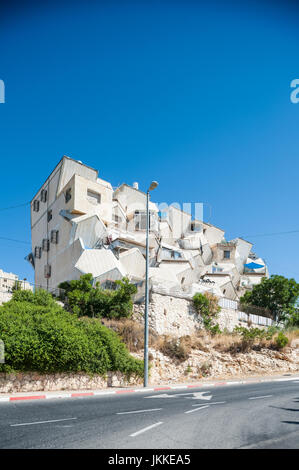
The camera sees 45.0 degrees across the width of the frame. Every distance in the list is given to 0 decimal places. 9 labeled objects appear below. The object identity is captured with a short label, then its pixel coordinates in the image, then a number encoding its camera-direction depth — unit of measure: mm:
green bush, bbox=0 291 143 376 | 13650
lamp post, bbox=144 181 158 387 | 16219
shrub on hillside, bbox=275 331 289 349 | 28203
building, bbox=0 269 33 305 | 21595
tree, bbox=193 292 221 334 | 29969
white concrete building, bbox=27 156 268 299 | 35812
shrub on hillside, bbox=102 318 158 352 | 22359
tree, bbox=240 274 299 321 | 42250
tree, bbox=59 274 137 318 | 24594
